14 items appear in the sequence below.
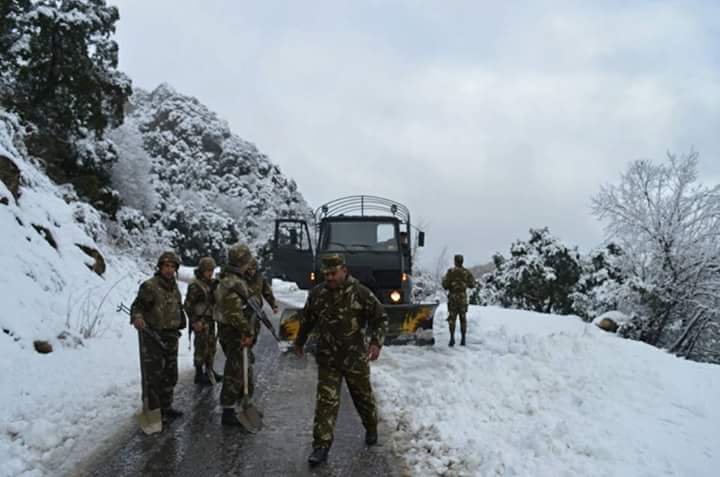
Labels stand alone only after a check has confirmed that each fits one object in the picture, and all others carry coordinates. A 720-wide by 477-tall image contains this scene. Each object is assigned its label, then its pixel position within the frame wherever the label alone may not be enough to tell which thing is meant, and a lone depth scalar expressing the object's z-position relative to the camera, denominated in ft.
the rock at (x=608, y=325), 48.80
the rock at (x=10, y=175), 33.37
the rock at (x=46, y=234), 33.68
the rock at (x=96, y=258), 38.50
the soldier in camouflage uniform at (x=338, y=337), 15.10
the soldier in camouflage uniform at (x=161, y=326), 17.67
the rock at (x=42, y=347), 21.95
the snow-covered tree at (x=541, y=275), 73.41
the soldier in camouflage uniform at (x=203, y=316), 23.66
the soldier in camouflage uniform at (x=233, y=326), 17.61
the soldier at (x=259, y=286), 24.61
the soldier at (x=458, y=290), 33.58
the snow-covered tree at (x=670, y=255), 48.34
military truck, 32.37
